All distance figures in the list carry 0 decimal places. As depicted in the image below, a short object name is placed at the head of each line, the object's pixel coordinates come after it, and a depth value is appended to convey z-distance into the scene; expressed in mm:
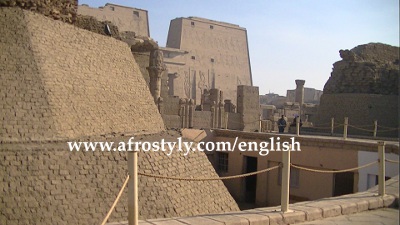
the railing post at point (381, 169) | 6098
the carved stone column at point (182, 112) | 19578
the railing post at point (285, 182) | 4938
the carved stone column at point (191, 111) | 19781
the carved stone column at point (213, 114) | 20850
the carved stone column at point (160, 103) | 17969
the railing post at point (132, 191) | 3921
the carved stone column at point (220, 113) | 21625
